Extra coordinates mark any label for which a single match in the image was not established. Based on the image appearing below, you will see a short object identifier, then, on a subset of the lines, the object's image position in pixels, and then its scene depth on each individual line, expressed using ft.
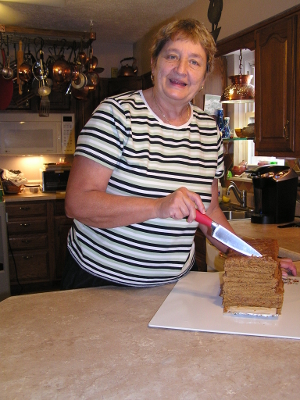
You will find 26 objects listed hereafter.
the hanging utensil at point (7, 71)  12.77
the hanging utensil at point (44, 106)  14.32
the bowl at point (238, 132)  10.31
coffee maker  8.55
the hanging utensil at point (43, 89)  13.30
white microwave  14.94
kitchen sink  10.39
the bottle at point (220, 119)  11.58
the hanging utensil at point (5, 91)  13.39
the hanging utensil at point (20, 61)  12.85
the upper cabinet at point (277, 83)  7.76
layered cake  3.35
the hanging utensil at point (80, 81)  13.74
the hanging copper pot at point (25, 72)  13.28
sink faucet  10.89
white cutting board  3.10
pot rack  12.80
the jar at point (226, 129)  11.46
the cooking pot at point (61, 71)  13.35
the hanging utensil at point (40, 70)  13.25
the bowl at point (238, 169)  11.77
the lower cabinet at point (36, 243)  13.69
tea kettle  15.21
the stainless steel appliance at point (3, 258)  11.64
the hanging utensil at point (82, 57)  14.02
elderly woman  3.88
